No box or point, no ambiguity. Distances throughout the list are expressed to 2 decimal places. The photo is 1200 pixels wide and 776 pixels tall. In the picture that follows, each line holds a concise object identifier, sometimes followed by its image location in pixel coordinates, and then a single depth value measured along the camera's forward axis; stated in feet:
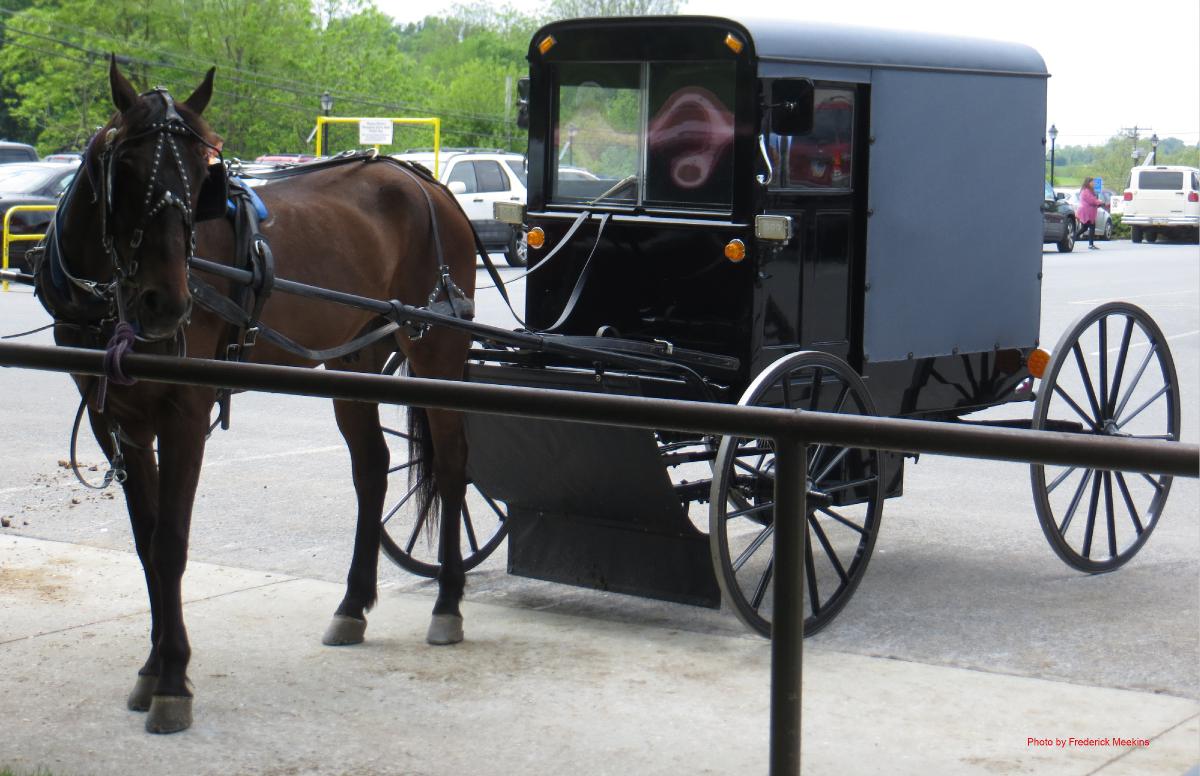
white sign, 101.71
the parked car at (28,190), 68.28
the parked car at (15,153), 102.58
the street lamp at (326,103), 143.95
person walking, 136.34
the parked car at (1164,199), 141.08
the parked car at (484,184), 85.61
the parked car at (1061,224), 122.31
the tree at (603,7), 265.46
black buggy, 18.89
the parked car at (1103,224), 148.93
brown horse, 13.87
